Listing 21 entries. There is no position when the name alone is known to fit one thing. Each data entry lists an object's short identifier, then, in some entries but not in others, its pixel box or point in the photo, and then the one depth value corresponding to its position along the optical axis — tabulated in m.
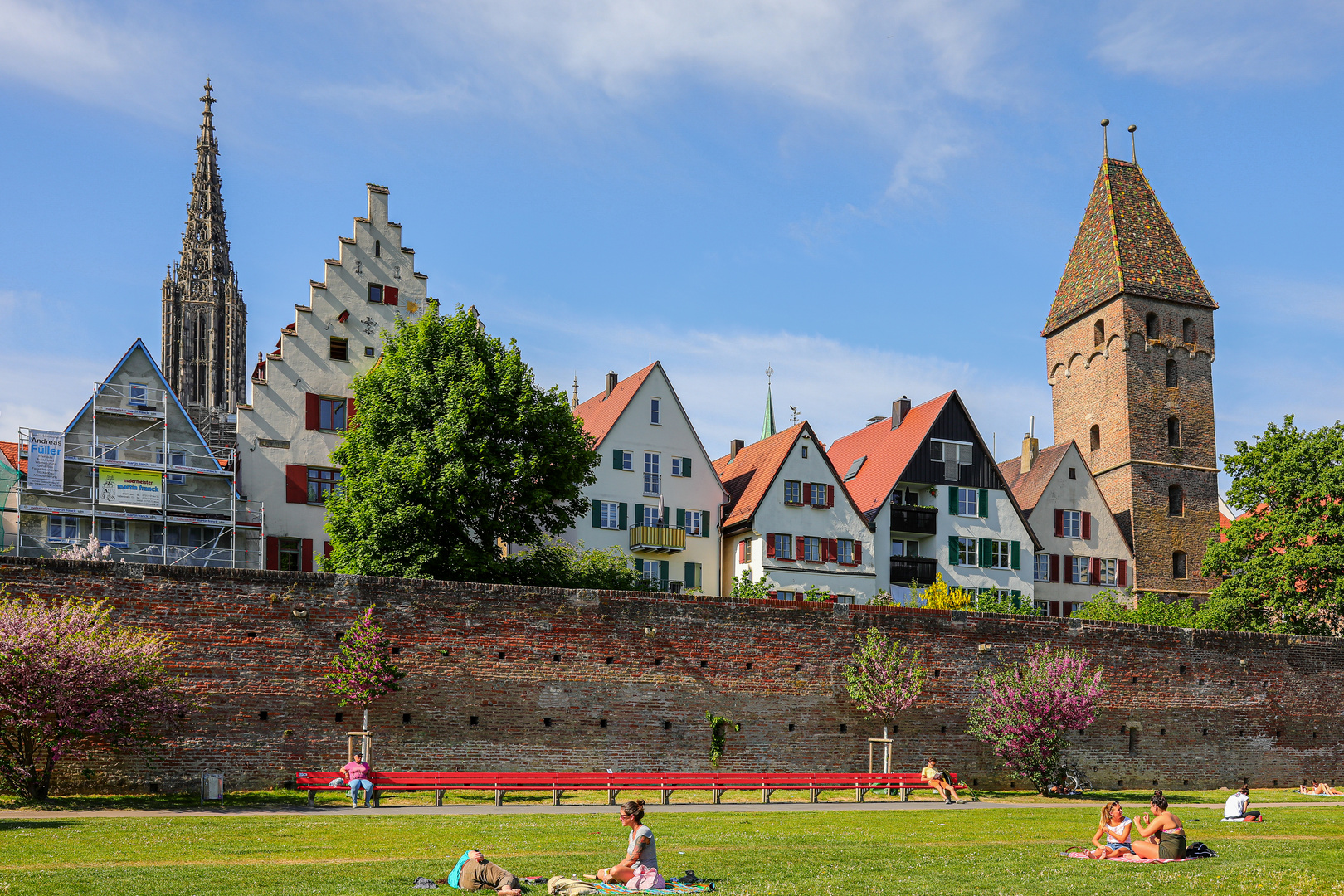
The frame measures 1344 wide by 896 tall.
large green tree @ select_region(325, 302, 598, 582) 35.28
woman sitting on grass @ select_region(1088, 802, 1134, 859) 17.83
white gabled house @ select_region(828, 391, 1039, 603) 51.44
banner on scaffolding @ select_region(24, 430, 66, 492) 38.91
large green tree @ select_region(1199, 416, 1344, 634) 45.69
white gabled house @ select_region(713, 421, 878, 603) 48.06
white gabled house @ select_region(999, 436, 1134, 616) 55.59
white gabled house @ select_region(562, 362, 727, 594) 46.47
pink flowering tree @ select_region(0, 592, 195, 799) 22.38
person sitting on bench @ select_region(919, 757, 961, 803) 28.95
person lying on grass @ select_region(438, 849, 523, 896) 13.88
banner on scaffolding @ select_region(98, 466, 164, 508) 39.69
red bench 24.41
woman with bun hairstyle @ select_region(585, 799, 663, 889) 14.42
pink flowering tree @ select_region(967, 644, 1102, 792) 32.47
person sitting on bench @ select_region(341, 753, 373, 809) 23.80
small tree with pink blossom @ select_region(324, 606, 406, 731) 27.36
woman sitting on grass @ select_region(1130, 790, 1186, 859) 17.62
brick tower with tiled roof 59.31
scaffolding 39.38
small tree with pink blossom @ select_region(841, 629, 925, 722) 32.62
